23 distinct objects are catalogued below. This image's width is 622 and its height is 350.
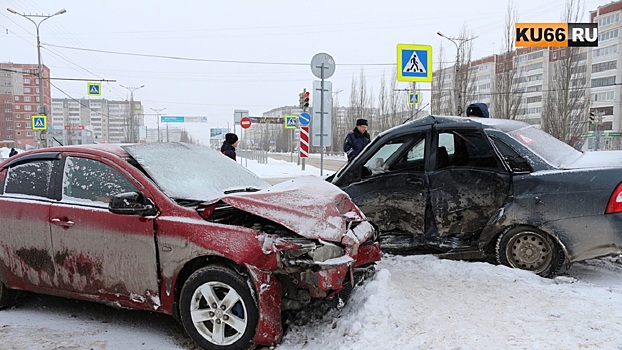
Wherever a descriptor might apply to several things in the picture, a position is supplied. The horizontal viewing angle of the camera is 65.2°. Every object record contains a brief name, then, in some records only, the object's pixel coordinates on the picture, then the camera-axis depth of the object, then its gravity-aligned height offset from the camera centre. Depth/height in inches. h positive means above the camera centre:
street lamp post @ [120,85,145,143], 1748.9 +114.8
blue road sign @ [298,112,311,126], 735.7 +48.0
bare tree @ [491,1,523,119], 1309.1 +178.6
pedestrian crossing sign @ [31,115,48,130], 1054.0 +53.8
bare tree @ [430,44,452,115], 1680.6 +207.0
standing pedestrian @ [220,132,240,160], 443.4 +4.3
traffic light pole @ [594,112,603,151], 1636.3 +78.3
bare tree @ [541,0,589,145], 1224.8 +137.8
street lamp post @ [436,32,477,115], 1133.6 +211.2
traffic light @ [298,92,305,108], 762.2 +80.8
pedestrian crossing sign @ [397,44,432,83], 507.5 +91.2
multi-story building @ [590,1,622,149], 2519.7 +460.5
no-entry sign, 932.6 +52.4
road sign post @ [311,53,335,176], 490.8 +85.2
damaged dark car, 174.2 -16.5
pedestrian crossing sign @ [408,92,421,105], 727.9 +78.9
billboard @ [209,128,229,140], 1640.0 +50.8
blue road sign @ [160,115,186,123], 2293.3 +142.9
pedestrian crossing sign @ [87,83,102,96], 1240.8 +150.6
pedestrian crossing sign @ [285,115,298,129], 1118.0 +64.1
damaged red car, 136.8 -27.5
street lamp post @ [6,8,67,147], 998.9 +160.9
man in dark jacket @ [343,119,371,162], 400.8 +9.1
